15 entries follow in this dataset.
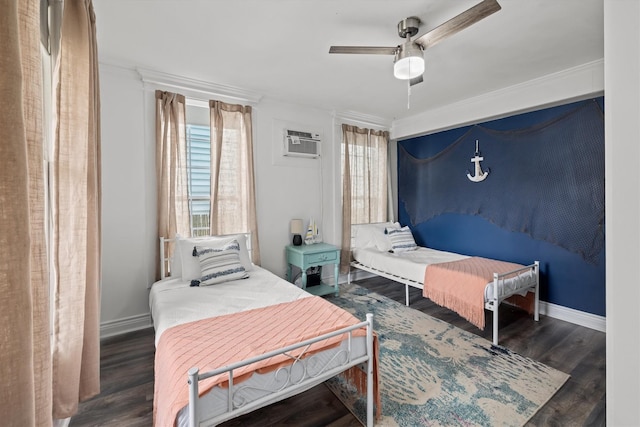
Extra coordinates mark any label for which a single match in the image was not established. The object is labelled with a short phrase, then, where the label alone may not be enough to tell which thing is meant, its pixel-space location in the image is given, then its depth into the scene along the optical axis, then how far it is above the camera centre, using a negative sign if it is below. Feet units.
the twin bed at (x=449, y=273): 8.94 -2.29
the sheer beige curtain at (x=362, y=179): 14.16 +1.65
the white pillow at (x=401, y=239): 13.61 -1.42
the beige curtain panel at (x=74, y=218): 4.63 -0.08
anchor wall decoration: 12.38 +1.64
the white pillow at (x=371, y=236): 13.82 -1.28
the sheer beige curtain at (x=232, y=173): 10.69 +1.54
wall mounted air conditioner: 12.46 +3.03
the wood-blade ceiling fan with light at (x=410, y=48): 6.15 +3.82
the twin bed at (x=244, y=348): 4.15 -2.35
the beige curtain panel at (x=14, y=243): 1.76 -0.18
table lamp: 12.32 -0.81
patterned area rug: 5.92 -4.18
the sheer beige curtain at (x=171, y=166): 9.70 +1.63
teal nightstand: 11.56 -1.97
